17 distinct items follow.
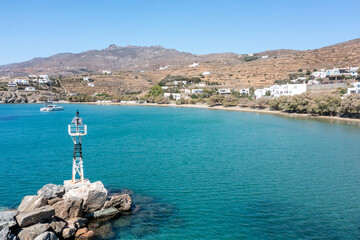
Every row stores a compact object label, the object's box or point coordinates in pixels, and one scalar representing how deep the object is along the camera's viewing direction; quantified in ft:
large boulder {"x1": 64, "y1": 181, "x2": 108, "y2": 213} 52.85
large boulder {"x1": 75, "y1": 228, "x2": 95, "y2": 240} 44.93
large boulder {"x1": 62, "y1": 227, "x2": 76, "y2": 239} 44.25
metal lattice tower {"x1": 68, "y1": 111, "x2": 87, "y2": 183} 55.40
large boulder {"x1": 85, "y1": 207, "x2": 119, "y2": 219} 51.76
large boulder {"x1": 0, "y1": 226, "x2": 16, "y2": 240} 39.24
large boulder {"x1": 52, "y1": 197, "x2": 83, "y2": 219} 48.67
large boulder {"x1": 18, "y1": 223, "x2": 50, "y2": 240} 41.55
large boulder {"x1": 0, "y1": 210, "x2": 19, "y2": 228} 41.75
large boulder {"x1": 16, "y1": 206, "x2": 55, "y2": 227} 43.52
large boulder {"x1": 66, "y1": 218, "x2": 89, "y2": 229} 47.21
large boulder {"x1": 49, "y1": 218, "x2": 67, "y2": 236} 44.26
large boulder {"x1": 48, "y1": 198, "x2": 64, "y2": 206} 50.60
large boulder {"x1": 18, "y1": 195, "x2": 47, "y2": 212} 48.01
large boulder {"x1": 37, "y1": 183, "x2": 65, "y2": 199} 51.73
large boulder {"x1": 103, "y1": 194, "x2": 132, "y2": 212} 53.88
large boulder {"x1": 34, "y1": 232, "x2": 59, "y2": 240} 40.53
